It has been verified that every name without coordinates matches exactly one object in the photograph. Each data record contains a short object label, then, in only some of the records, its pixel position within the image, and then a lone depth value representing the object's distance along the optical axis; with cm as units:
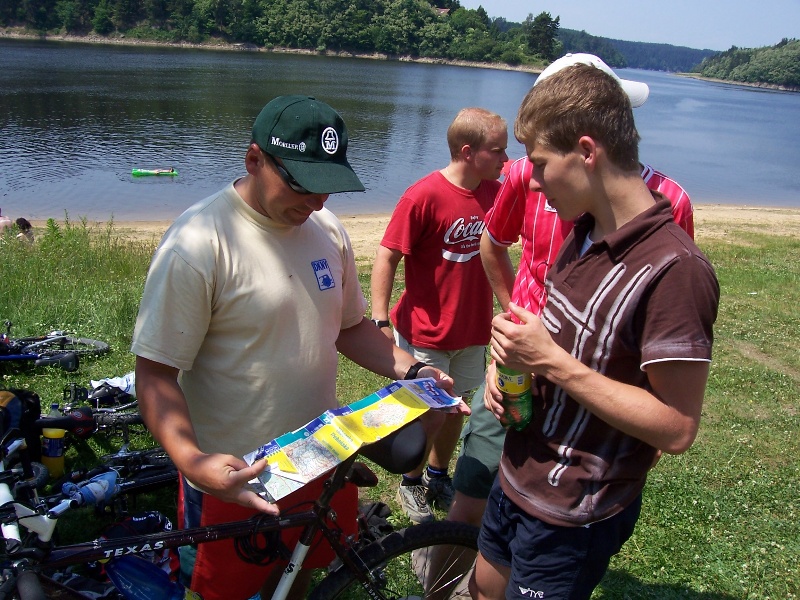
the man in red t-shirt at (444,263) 422
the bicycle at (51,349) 548
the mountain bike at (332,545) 212
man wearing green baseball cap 225
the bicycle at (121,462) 385
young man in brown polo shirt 187
